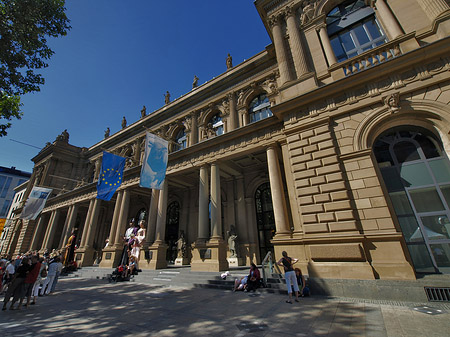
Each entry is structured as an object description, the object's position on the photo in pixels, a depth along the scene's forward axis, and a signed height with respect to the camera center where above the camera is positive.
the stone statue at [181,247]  15.80 +0.37
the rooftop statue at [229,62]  17.79 +15.57
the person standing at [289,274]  5.79 -0.72
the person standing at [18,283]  5.89 -0.67
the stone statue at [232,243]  13.52 +0.44
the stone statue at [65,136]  29.29 +16.43
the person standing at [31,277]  6.06 -0.53
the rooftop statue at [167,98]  21.38 +15.21
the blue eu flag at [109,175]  12.77 +4.81
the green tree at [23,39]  9.12 +9.68
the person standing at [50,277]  7.92 -0.72
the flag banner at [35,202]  20.78 +5.47
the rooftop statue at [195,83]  20.06 +15.52
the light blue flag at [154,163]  11.33 +4.96
